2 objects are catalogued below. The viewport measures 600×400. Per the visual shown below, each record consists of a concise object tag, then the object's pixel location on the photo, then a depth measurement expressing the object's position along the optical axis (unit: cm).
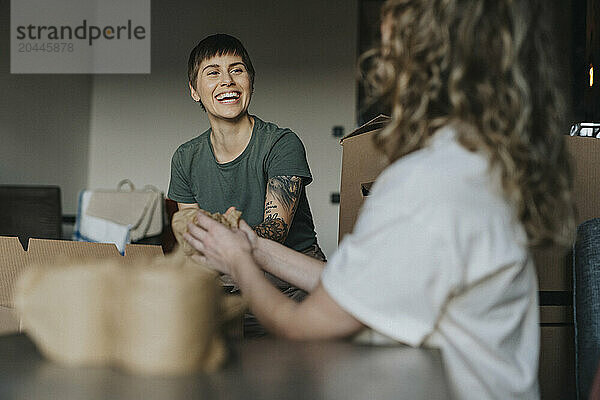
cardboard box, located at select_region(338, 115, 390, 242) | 156
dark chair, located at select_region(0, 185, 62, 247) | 333
